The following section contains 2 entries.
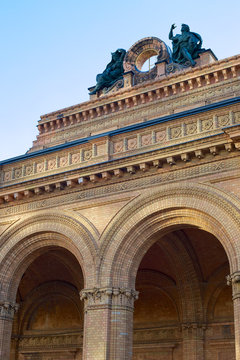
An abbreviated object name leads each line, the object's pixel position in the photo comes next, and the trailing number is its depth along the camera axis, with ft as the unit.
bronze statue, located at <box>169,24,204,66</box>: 84.87
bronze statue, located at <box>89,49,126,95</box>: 91.04
